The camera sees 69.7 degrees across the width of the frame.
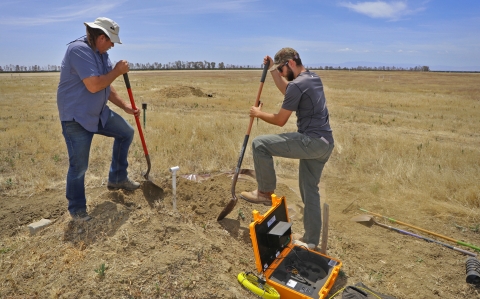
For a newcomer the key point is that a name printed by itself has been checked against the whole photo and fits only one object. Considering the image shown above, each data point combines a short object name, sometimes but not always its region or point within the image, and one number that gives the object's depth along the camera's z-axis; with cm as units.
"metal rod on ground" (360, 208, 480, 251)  394
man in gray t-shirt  332
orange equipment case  285
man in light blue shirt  333
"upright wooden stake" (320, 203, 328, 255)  341
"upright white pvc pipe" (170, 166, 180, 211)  355
